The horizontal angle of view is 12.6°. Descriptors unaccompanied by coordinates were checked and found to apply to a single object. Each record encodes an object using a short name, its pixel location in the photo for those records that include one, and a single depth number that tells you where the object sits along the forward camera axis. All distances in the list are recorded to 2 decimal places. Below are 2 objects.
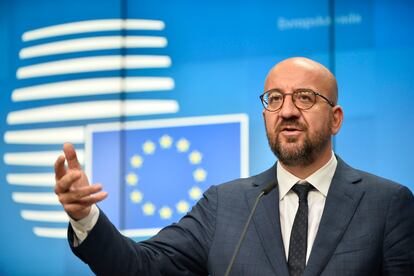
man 4.18
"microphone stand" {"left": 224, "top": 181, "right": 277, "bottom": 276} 4.19
